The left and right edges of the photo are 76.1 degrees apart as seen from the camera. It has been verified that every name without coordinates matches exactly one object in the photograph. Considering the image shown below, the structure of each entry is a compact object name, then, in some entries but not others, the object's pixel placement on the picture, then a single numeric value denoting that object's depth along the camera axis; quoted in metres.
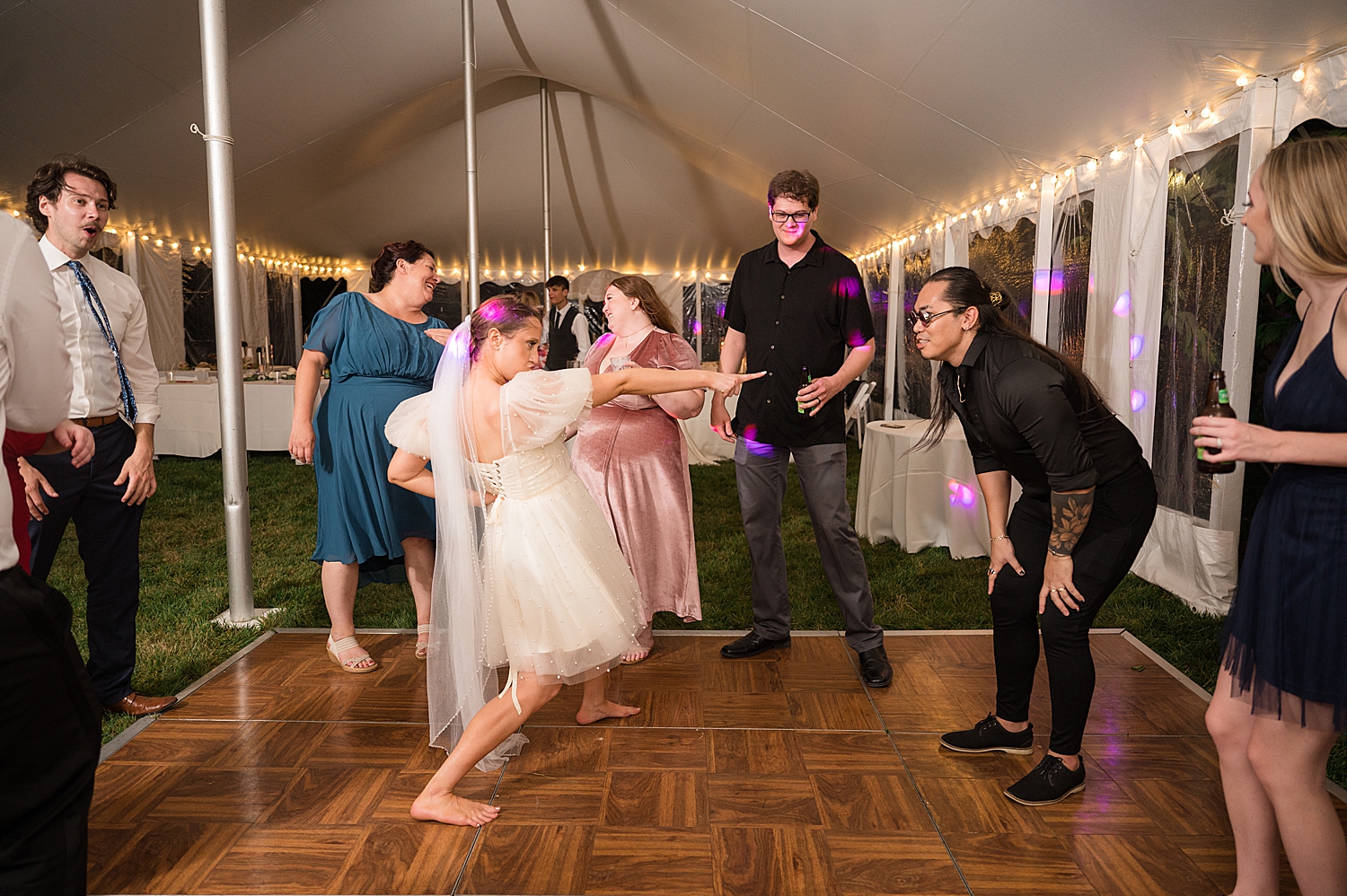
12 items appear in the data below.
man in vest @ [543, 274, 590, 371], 8.56
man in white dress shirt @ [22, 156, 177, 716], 2.44
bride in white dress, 2.18
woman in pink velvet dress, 3.19
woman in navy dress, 1.47
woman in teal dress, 3.12
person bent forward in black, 2.11
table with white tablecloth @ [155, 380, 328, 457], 8.43
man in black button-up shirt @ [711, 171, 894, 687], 3.05
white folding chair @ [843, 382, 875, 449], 8.26
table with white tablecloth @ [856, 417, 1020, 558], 4.76
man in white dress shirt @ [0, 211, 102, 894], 1.29
